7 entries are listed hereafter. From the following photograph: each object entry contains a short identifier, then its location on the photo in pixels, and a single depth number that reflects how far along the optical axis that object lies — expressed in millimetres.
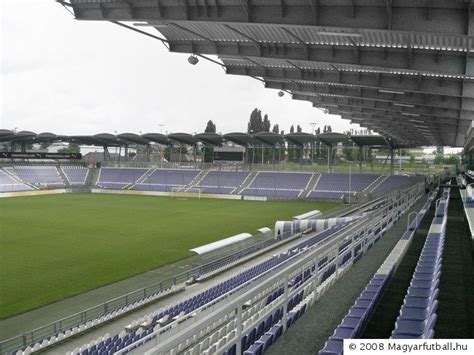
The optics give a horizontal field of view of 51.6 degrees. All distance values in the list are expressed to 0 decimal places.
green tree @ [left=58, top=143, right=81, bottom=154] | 120312
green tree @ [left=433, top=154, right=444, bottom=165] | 127944
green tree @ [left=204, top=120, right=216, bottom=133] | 131988
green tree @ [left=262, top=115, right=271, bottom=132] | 131038
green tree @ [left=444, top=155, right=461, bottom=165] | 123256
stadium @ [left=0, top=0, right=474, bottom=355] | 6598
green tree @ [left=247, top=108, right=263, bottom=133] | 129625
